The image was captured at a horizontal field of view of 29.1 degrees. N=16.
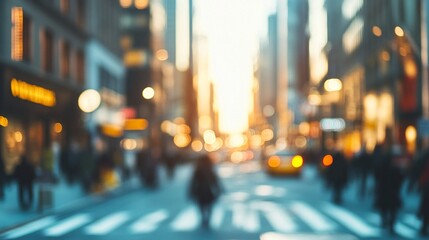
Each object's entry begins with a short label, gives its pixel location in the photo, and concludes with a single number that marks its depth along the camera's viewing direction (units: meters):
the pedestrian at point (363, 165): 28.86
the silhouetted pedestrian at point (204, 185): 18.86
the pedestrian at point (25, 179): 22.68
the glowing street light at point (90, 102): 31.25
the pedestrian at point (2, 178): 24.30
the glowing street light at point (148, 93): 51.84
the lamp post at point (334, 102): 80.72
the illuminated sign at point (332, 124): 52.44
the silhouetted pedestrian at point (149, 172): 37.28
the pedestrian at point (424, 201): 16.88
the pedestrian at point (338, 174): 26.02
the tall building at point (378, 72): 47.88
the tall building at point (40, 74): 32.03
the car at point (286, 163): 46.25
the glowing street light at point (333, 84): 55.69
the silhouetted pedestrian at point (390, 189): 17.31
